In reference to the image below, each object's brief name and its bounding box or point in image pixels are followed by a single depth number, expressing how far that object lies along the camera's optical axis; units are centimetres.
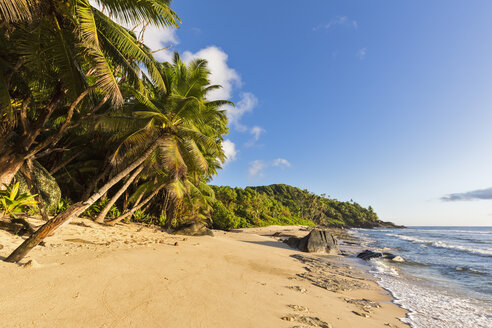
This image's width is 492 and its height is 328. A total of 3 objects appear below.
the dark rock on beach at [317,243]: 1431
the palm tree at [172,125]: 905
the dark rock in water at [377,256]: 1415
